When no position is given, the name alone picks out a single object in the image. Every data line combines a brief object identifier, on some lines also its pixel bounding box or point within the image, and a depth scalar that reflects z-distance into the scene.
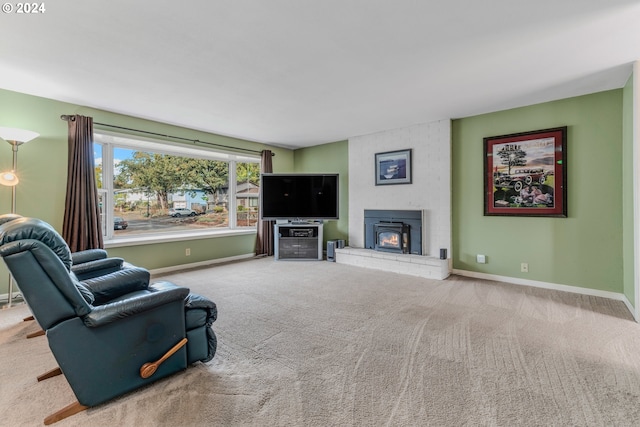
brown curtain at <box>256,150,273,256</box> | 5.86
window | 4.24
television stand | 5.53
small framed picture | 4.80
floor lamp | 2.90
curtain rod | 3.58
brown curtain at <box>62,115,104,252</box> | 3.55
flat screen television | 5.54
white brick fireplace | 4.39
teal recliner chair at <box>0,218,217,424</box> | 1.37
